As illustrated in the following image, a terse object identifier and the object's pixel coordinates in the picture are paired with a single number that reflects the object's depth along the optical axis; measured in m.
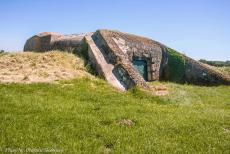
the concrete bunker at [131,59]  20.27
